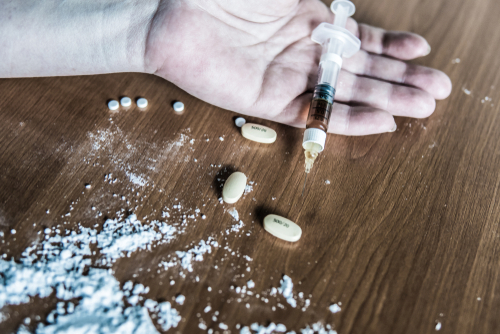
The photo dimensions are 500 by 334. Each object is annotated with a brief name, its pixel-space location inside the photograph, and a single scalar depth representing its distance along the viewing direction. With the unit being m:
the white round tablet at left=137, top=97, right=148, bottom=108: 0.36
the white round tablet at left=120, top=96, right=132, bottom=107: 0.36
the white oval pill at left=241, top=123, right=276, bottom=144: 0.35
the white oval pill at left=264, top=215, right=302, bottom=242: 0.32
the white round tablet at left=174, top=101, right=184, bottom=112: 0.36
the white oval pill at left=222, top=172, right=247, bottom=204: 0.33
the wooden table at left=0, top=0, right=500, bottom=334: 0.31
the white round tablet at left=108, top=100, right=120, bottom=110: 0.36
